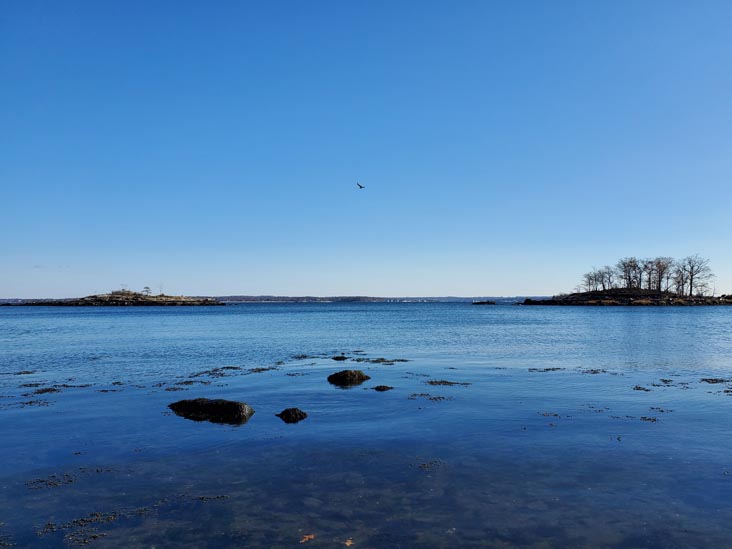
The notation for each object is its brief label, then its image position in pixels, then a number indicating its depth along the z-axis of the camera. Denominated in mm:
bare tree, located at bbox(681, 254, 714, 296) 186125
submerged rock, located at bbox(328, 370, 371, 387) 28078
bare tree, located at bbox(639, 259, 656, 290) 196500
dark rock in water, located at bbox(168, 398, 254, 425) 19547
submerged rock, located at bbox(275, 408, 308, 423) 19531
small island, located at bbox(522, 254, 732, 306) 177000
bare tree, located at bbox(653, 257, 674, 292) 189625
